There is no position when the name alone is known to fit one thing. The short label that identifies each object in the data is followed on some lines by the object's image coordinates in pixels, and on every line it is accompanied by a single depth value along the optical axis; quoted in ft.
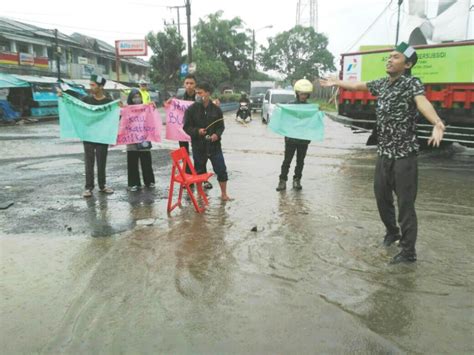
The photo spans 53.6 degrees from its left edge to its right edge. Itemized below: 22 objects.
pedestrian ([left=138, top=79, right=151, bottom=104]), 27.55
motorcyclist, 79.71
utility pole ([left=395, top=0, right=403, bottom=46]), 57.20
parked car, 72.06
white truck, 116.88
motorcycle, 79.54
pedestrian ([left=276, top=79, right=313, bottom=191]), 24.01
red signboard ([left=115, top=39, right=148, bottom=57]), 154.20
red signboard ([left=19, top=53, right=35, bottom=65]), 116.47
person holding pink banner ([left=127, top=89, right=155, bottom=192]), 23.90
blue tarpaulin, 72.95
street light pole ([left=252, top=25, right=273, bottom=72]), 198.08
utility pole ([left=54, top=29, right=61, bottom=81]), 112.06
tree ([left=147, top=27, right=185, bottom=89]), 143.84
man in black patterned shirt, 13.05
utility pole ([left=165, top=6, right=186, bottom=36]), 126.19
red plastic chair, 19.24
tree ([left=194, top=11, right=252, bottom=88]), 195.83
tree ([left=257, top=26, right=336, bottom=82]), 253.24
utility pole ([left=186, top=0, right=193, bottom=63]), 101.76
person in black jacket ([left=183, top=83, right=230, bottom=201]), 21.30
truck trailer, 31.71
